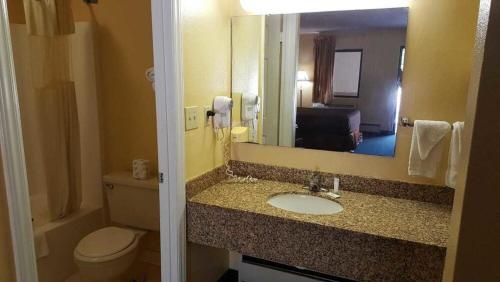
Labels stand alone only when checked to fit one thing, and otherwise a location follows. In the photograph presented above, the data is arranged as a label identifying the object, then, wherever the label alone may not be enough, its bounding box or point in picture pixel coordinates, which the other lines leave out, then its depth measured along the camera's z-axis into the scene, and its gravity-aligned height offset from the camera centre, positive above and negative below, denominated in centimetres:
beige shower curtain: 220 -17
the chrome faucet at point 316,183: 173 -52
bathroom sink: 163 -60
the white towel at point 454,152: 138 -27
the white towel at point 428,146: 149 -27
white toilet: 197 -100
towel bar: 159 -18
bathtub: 216 -107
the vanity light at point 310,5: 157 +40
